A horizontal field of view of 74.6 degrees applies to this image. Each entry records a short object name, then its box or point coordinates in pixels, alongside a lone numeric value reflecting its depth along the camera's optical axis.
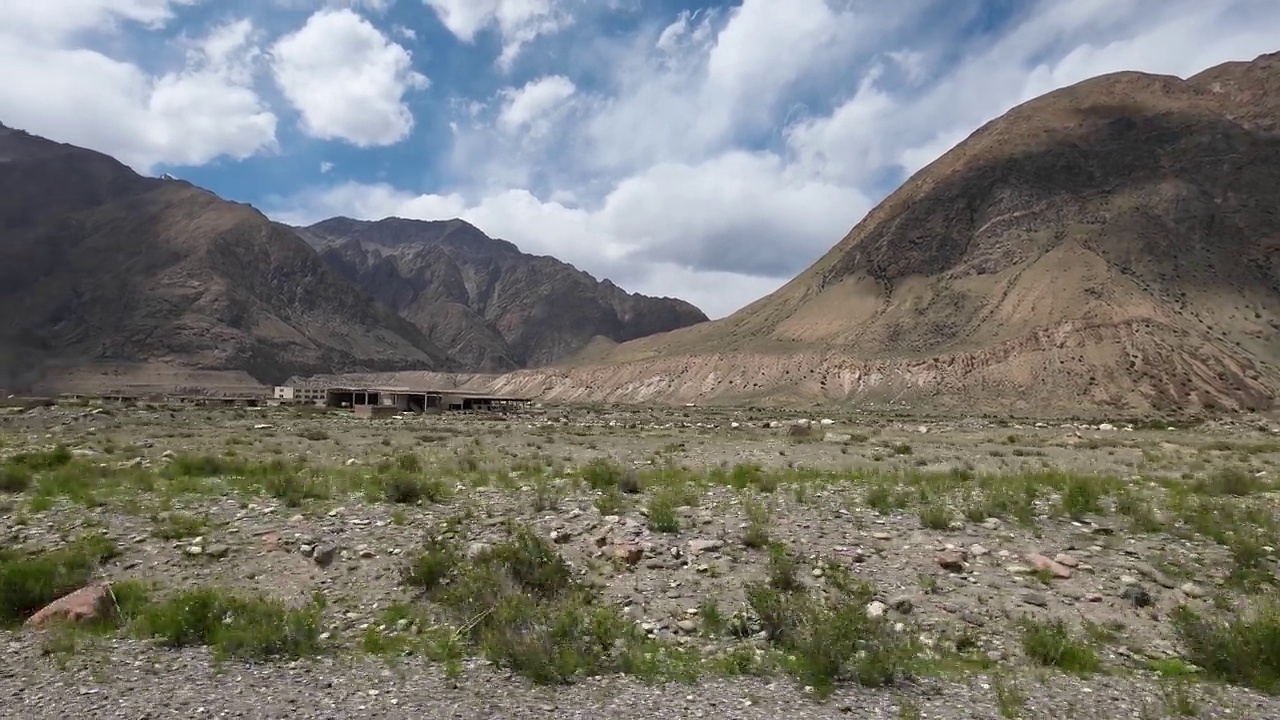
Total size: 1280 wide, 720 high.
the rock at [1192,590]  10.61
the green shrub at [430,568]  10.36
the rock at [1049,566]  11.10
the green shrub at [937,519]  12.97
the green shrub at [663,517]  12.26
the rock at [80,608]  9.18
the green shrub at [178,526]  11.80
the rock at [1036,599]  10.27
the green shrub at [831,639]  8.20
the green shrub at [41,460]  18.02
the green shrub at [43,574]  9.62
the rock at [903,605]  9.98
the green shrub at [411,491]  14.08
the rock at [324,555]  10.98
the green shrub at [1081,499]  14.17
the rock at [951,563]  11.23
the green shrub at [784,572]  10.42
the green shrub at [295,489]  13.94
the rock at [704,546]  11.53
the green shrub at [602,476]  15.81
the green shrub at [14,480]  15.01
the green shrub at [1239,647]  8.39
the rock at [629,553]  11.16
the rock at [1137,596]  10.35
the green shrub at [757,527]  11.78
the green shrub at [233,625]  8.53
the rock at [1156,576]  10.88
